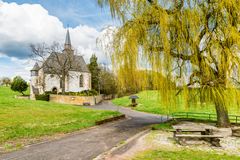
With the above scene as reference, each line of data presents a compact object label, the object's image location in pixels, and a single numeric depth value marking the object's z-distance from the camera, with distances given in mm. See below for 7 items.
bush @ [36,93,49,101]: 38906
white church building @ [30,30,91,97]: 45800
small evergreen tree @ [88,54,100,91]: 62656
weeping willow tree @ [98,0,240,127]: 10148
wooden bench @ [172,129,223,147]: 9279
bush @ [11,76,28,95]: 45781
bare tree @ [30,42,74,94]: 41219
